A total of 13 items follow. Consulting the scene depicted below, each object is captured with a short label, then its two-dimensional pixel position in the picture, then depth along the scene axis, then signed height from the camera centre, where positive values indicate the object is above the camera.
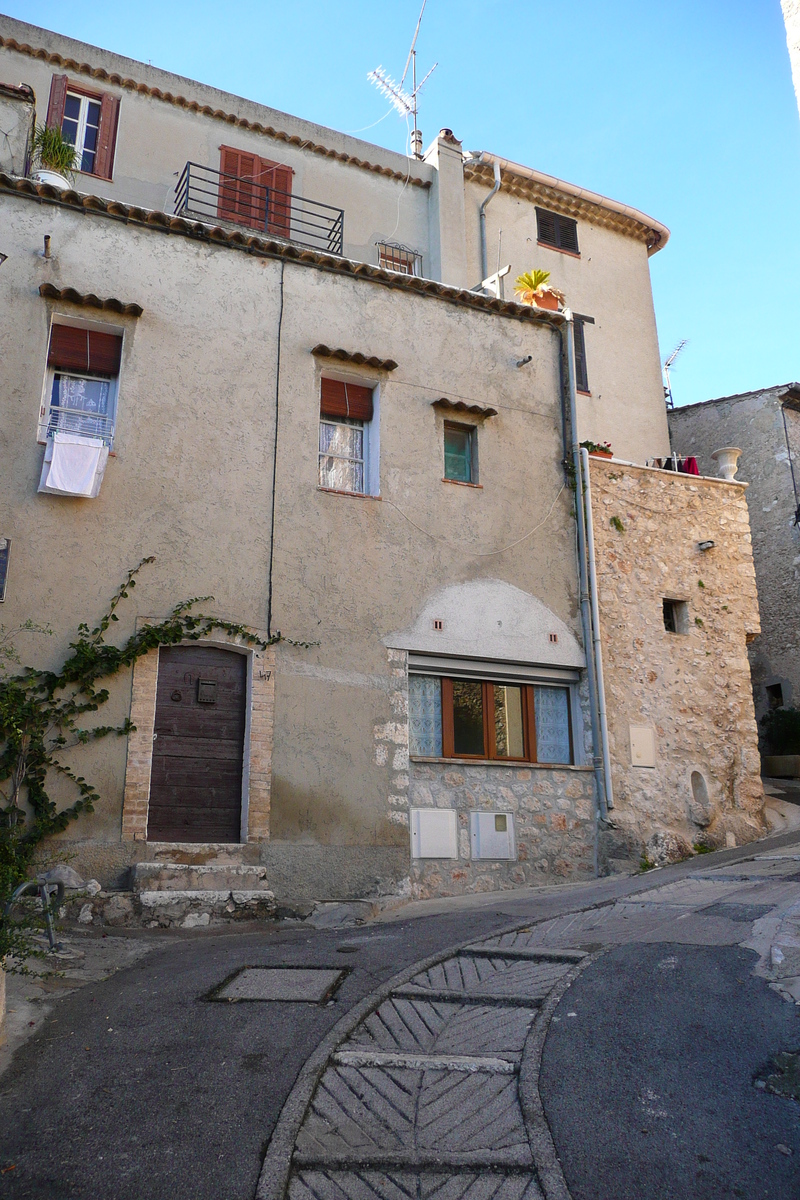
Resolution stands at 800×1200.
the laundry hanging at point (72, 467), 9.27 +3.42
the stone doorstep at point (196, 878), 8.41 -0.48
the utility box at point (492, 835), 10.46 -0.14
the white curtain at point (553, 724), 11.44 +1.16
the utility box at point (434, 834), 10.20 -0.12
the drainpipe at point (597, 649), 11.21 +2.06
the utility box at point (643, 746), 11.55 +0.90
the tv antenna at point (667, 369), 22.31 +10.43
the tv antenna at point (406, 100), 17.52 +13.23
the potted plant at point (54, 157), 10.56 +7.32
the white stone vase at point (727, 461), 13.79 +5.11
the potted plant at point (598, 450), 12.82 +4.93
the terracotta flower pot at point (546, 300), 13.37 +7.17
